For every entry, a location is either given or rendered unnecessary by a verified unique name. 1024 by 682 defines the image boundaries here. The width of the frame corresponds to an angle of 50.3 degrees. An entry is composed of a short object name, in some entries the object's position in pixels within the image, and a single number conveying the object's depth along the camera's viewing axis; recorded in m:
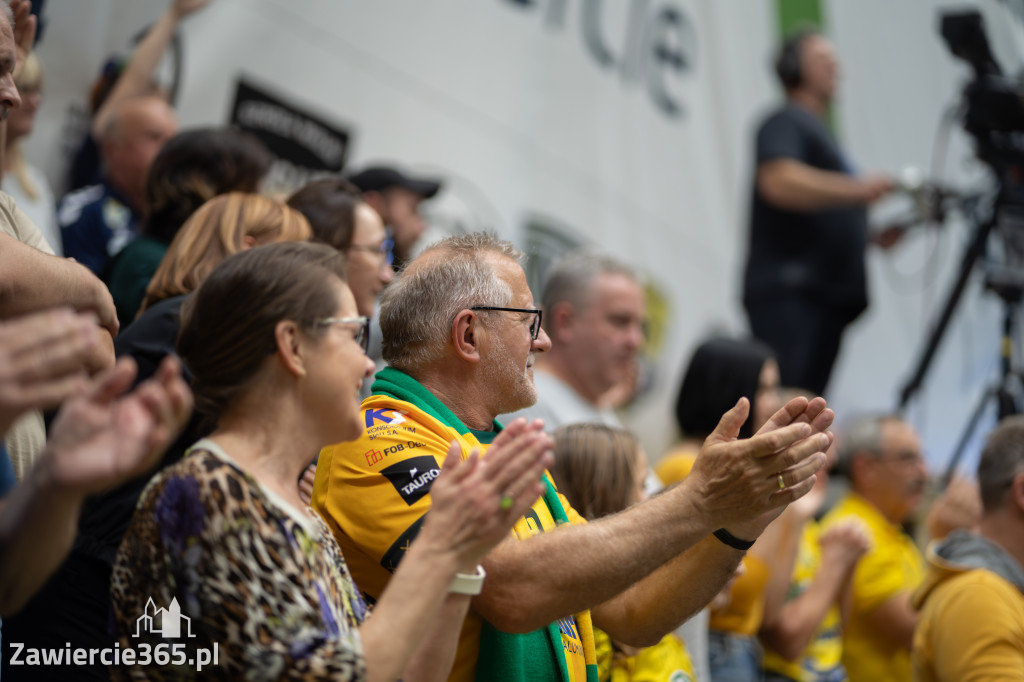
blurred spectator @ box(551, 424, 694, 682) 2.56
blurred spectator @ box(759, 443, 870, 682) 3.37
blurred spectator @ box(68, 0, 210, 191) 3.50
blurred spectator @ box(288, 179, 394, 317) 2.80
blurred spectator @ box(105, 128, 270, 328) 2.72
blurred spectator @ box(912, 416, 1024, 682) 2.57
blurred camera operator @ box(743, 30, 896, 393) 4.78
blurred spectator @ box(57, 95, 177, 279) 3.36
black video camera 4.53
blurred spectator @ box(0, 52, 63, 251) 2.94
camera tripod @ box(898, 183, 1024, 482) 4.30
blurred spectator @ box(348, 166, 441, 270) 3.62
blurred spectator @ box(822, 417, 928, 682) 3.71
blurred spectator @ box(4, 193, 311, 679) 1.97
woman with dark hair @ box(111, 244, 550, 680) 1.38
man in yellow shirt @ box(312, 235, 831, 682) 1.83
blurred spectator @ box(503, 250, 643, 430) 3.48
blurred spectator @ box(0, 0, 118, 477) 1.74
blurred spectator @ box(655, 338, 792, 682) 3.15
